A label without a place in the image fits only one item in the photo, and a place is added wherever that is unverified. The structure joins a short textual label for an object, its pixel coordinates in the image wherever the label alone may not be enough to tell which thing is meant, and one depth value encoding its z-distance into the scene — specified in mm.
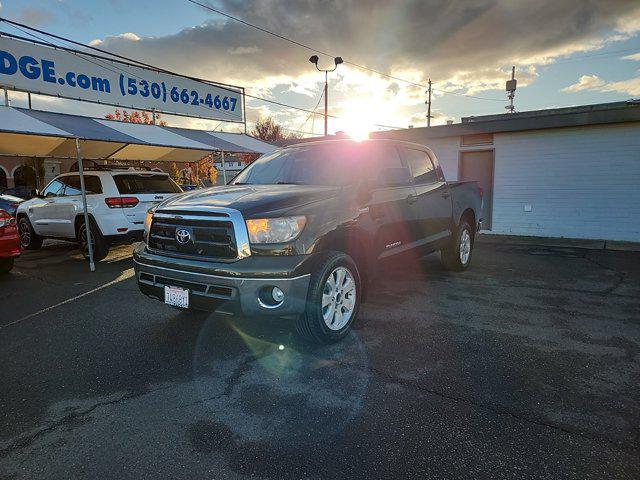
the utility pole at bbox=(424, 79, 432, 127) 39381
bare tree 50969
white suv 7555
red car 6582
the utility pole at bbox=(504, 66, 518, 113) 27180
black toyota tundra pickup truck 3295
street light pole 25828
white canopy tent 6762
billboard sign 9430
